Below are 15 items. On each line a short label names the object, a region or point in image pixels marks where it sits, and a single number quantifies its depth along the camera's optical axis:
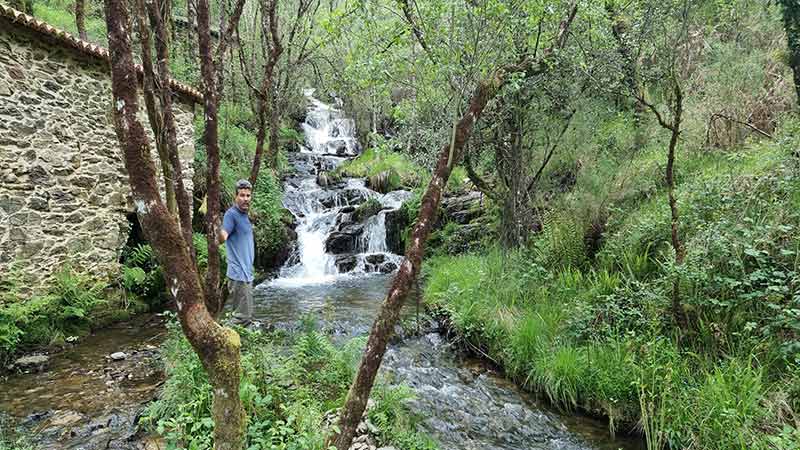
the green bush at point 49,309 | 5.61
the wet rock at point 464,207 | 12.38
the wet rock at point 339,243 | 12.80
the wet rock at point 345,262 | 12.20
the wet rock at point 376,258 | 12.47
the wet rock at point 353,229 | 13.12
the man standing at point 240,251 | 5.31
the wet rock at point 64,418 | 4.02
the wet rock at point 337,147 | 21.51
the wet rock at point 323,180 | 16.51
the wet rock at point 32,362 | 5.27
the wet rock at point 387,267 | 12.29
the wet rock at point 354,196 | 15.19
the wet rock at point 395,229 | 13.30
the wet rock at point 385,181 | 16.12
